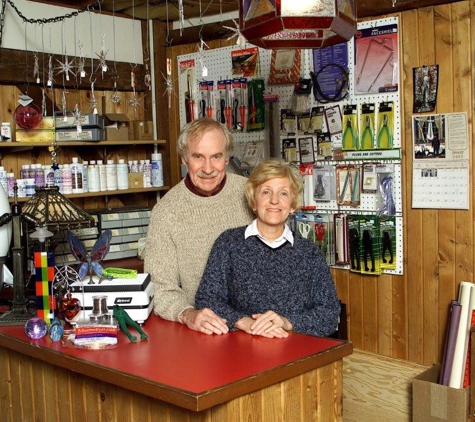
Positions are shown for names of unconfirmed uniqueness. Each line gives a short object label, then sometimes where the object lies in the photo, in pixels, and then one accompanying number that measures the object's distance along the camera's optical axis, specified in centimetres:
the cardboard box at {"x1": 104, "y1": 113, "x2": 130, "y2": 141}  473
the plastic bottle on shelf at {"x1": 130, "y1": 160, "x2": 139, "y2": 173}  495
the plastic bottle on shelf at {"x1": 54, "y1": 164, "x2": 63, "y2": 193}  446
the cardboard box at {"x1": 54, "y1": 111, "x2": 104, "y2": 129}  446
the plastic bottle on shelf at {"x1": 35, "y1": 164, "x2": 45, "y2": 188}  437
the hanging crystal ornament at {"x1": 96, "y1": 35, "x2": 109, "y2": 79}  375
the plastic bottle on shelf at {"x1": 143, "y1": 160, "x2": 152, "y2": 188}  501
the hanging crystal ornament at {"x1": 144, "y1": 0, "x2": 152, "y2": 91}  521
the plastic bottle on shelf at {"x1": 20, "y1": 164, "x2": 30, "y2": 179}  436
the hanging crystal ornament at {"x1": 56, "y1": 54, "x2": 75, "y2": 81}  446
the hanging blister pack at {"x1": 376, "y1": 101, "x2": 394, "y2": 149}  403
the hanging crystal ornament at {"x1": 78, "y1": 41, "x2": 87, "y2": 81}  470
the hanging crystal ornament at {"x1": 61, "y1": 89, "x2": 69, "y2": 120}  444
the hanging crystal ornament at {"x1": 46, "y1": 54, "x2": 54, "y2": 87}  415
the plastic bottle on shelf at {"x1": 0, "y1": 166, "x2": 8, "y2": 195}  421
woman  270
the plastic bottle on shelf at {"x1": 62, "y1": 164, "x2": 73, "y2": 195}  449
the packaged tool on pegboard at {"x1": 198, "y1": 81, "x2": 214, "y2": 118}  495
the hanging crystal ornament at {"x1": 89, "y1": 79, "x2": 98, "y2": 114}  406
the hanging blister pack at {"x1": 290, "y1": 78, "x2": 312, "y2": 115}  437
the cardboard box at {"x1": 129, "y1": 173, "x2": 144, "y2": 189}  491
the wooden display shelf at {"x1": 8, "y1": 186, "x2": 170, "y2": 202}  448
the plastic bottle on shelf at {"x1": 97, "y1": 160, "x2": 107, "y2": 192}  472
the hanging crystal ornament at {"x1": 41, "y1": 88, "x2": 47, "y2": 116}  441
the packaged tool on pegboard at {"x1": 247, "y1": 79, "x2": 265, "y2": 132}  462
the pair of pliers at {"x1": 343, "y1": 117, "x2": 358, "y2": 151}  420
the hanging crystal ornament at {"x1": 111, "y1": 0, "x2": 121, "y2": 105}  490
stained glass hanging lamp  210
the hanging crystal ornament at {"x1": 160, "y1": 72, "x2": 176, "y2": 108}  522
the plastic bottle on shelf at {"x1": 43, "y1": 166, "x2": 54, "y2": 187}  438
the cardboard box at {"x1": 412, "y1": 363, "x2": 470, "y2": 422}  356
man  291
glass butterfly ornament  277
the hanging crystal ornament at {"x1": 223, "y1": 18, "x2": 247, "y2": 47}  248
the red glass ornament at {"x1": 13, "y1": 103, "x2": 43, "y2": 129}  425
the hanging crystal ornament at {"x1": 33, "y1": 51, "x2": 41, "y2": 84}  431
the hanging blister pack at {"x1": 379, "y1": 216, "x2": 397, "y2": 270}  409
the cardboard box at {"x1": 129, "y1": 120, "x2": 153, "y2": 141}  501
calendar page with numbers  378
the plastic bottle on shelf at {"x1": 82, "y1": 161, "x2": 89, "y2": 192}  460
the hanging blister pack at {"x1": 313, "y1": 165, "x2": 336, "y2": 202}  436
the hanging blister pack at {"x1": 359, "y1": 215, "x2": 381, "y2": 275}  415
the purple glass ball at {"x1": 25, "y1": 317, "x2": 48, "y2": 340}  262
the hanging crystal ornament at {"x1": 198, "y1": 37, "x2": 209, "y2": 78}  322
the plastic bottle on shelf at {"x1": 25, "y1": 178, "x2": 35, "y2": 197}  433
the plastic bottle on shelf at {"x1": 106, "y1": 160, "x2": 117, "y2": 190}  476
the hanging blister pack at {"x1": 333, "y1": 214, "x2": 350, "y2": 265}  429
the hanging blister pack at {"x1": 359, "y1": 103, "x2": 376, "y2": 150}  411
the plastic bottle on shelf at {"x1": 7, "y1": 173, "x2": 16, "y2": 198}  424
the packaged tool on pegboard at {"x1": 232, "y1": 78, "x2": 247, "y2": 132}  473
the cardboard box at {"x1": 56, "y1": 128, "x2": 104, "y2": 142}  448
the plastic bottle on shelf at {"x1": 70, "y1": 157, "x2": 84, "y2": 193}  454
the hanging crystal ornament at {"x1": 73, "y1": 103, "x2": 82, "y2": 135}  433
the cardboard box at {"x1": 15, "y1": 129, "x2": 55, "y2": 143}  429
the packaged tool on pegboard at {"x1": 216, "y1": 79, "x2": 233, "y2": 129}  482
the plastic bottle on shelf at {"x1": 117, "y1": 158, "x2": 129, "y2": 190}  481
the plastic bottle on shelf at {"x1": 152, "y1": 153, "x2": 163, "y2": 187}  505
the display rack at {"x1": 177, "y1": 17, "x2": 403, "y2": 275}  403
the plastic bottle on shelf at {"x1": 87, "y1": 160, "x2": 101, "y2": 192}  466
